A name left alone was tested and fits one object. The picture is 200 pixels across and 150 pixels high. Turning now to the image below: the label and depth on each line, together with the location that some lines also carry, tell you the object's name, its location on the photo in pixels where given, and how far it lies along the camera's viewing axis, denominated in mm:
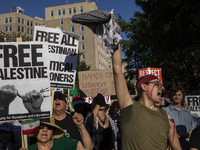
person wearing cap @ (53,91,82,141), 3471
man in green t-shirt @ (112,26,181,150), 2215
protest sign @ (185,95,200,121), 6280
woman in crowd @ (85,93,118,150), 3958
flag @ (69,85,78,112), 8042
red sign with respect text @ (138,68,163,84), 7855
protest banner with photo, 3010
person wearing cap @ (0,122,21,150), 3140
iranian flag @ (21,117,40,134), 2736
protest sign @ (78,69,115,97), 5340
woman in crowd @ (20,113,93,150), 2549
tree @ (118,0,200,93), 9250
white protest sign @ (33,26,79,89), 3779
